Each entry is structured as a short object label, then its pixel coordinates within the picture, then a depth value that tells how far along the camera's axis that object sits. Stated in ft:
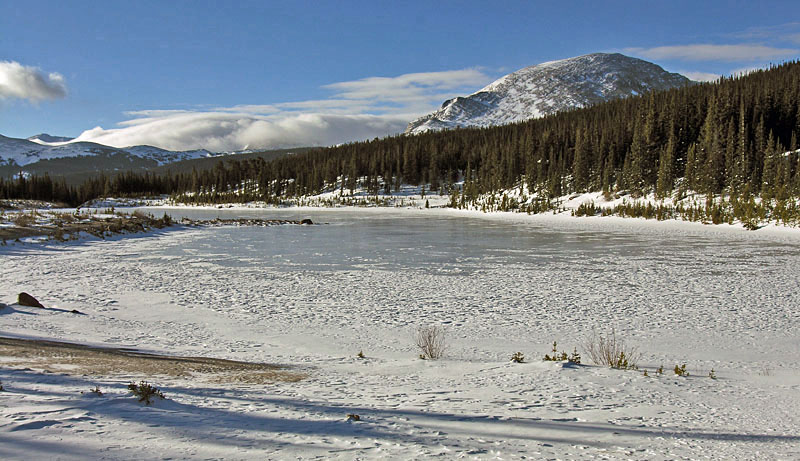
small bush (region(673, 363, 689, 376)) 22.03
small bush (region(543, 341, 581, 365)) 24.03
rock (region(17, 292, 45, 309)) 36.14
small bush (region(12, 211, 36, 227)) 92.17
